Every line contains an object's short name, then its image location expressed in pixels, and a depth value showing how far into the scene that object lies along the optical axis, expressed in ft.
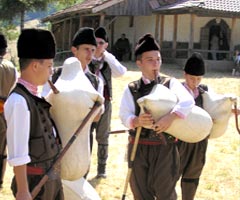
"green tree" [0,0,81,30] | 98.52
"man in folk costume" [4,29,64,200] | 8.59
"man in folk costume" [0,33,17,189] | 17.19
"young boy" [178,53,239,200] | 14.57
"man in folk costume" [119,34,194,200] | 12.30
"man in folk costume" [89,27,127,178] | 17.83
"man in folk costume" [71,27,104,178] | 14.71
